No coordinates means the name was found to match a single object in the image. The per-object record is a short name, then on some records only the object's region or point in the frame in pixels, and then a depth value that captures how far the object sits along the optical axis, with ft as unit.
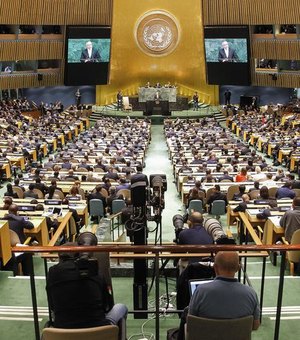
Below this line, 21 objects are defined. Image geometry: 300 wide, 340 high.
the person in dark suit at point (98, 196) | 38.91
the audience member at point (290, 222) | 24.14
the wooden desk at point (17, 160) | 58.70
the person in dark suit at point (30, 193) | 39.78
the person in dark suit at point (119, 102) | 108.47
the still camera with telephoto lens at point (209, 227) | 20.21
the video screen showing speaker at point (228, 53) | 101.35
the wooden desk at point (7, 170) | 54.85
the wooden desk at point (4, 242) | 20.30
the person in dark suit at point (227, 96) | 111.75
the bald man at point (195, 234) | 19.66
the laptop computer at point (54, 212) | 31.85
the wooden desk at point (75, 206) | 34.50
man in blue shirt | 10.60
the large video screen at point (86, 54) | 103.24
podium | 103.86
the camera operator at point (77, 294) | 11.09
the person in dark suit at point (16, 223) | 25.99
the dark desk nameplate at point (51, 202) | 34.63
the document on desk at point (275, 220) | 26.19
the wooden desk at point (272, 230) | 26.07
